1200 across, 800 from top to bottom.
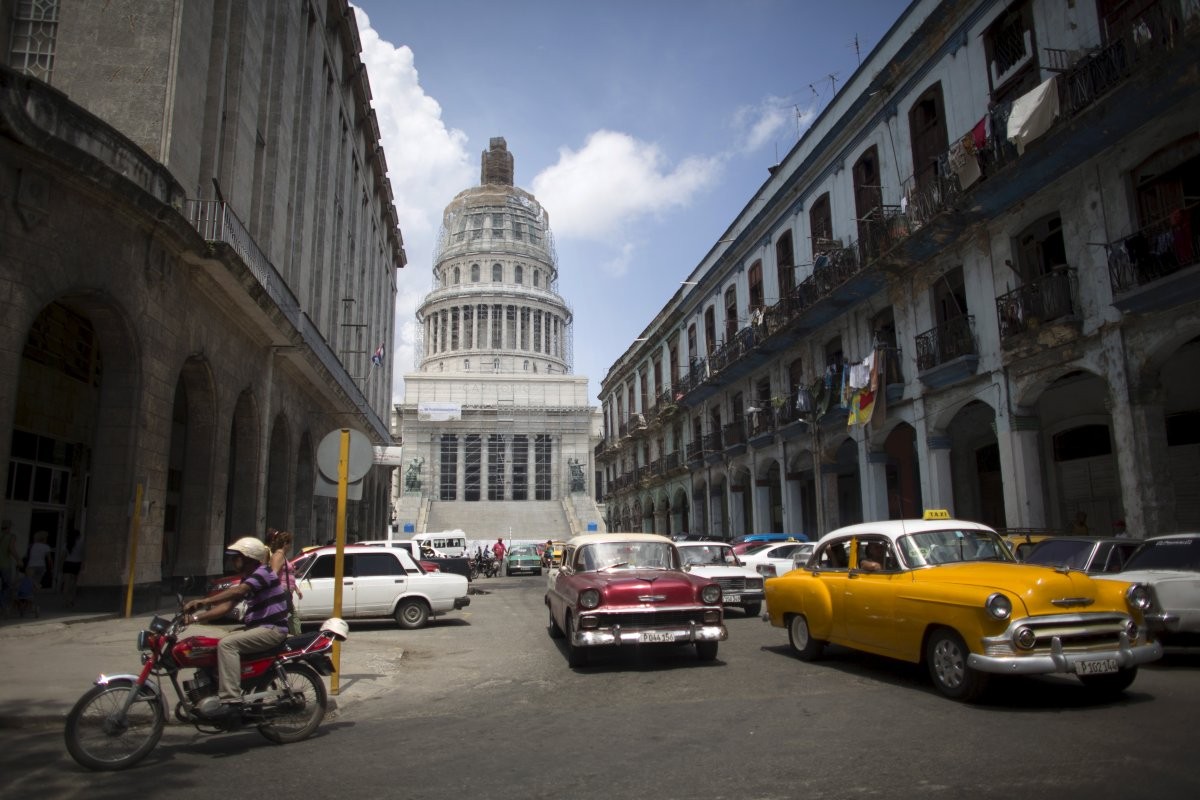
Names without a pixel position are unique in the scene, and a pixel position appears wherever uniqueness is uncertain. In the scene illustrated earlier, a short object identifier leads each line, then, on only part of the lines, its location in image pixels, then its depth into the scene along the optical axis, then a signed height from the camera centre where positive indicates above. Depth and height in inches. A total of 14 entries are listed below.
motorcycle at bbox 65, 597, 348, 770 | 211.3 -41.1
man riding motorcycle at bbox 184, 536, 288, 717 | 228.5 -18.3
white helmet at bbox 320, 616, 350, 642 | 257.9 -25.7
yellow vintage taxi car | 249.1 -23.9
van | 1435.9 +9.0
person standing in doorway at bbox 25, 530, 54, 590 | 561.6 -3.3
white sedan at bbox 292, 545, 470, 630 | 524.4 -26.7
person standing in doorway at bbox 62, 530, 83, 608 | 517.0 -13.1
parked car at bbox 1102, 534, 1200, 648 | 322.7 -21.8
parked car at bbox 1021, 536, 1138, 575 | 391.2 -8.2
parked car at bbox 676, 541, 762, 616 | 583.8 -21.1
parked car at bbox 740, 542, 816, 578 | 684.1 -12.4
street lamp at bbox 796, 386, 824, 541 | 881.0 +130.8
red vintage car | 353.1 -29.7
